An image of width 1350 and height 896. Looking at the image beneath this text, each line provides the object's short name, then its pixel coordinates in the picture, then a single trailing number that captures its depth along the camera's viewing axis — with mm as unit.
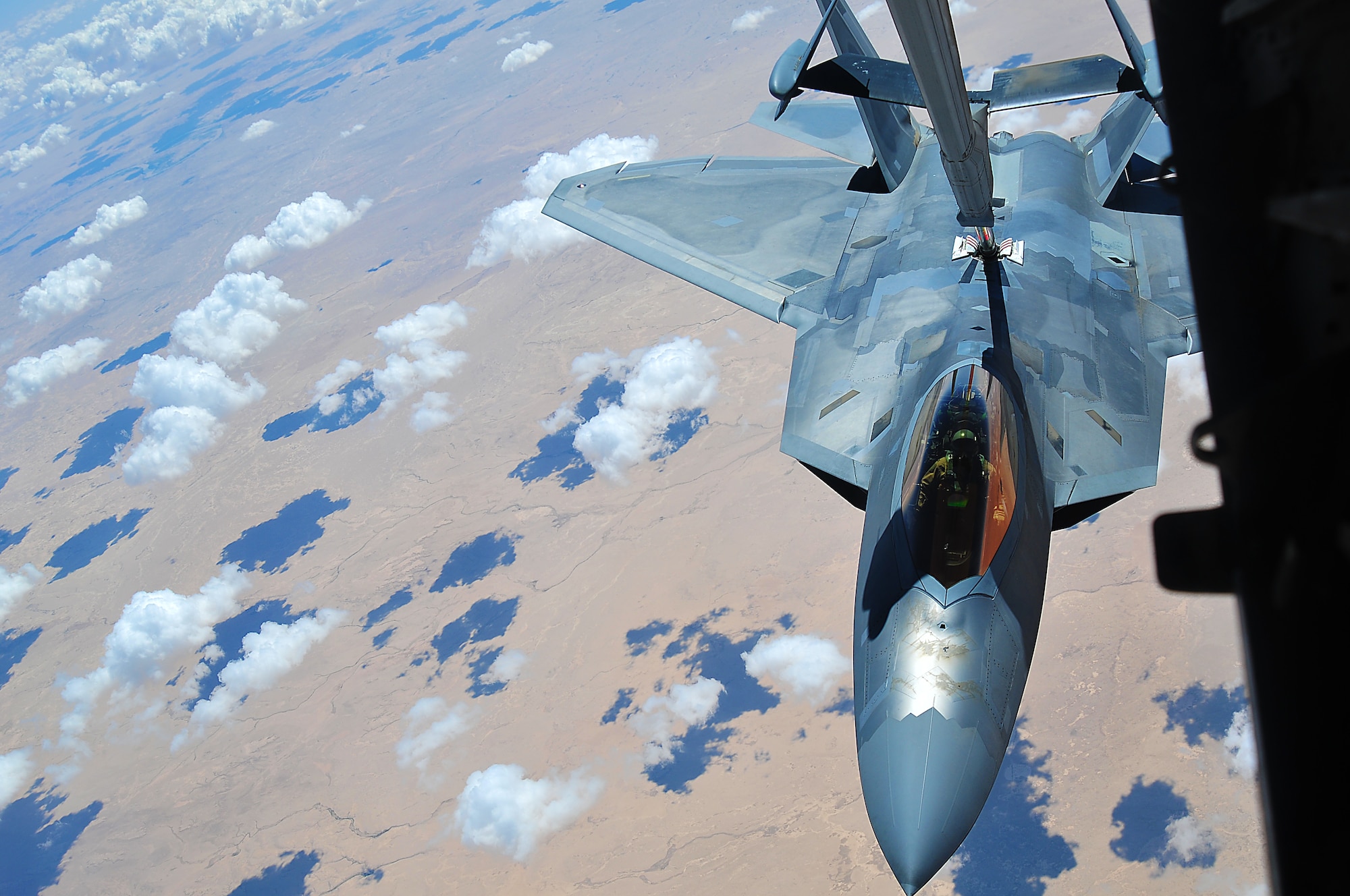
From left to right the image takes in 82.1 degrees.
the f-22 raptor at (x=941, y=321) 9523
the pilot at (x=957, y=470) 10148
